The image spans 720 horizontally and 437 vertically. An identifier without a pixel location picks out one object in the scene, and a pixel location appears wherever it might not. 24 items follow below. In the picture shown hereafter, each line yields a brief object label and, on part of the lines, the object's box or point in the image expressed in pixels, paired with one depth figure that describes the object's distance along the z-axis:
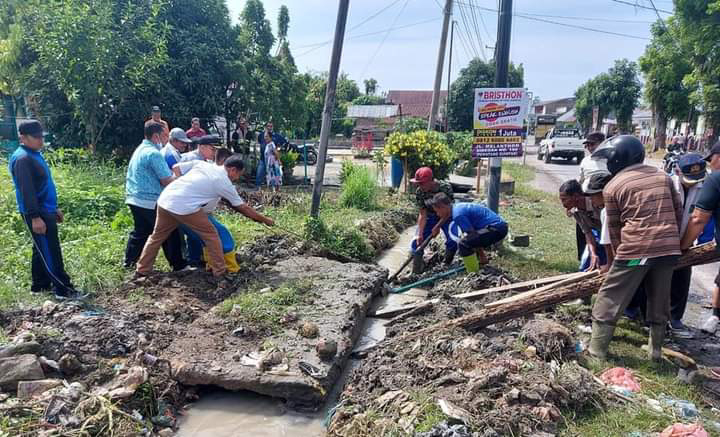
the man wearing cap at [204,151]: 5.92
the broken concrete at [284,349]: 3.44
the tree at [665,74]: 26.25
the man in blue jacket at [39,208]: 4.27
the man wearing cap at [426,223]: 5.80
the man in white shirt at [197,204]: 4.93
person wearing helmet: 3.48
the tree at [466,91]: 36.31
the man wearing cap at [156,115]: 6.21
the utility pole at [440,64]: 15.96
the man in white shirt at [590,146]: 5.66
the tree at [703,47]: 20.25
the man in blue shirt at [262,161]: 11.87
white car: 24.03
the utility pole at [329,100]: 6.57
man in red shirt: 9.33
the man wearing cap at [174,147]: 5.99
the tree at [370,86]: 62.38
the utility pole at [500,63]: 6.46
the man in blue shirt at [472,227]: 5.50
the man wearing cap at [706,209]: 3.72
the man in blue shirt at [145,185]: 5.34
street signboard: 6.56
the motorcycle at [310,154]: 20.15
